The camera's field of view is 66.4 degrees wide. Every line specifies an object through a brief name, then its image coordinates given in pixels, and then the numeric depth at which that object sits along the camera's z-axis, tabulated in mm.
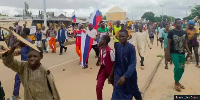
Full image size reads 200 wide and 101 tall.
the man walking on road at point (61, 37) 8253
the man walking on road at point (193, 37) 5213
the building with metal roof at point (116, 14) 44554
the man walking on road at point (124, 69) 2542
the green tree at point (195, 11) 32118
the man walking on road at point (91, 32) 6216
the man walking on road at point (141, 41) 5653
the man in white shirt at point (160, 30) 9230
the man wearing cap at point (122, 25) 5919
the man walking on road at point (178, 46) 3670
